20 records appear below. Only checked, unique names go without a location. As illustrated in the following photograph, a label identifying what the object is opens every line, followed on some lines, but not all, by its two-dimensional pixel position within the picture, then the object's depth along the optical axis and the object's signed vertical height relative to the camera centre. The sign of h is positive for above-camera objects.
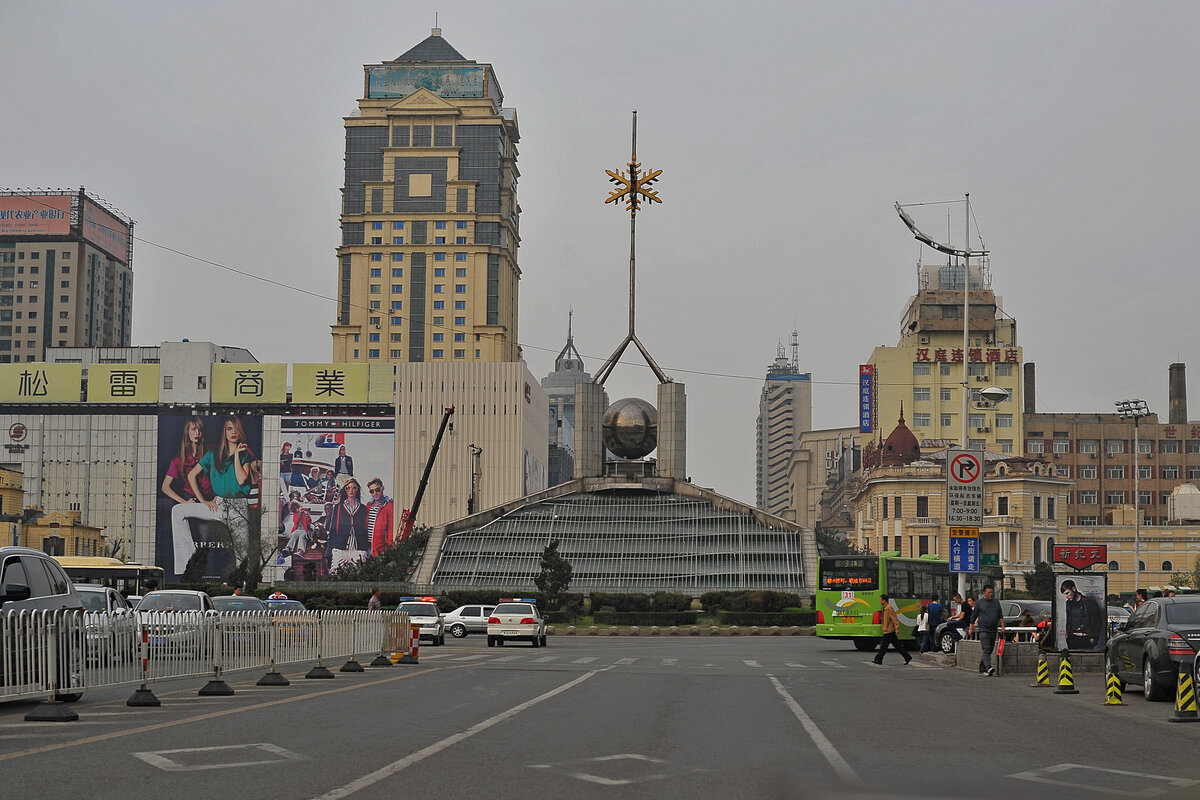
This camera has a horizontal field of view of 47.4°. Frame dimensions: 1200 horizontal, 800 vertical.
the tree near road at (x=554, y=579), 68.31 -3.99
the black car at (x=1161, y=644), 20.42 -2.11
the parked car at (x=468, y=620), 55.78 -5.07
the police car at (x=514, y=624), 44.75 -4.14
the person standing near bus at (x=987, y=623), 28.53 -2.49
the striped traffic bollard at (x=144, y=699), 17.16 -2.58
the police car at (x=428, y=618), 44.69 -3.98
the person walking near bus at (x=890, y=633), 33.16 -3.17
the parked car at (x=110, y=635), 18.30 -1.92
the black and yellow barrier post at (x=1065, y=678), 22.80 -2.92
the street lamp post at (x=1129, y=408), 84.44 +6.05
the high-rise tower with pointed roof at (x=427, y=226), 170.62 +34.27
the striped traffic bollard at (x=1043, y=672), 25.05 -3.08
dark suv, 16.27 -1.36
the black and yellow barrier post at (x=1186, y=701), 17.50 -2.51
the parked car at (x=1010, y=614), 37.06 -3.06
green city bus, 43.97 -2.99
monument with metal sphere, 81.88 -1.82
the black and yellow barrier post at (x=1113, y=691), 20.41 -2.76
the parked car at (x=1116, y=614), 37.85 -3.26
